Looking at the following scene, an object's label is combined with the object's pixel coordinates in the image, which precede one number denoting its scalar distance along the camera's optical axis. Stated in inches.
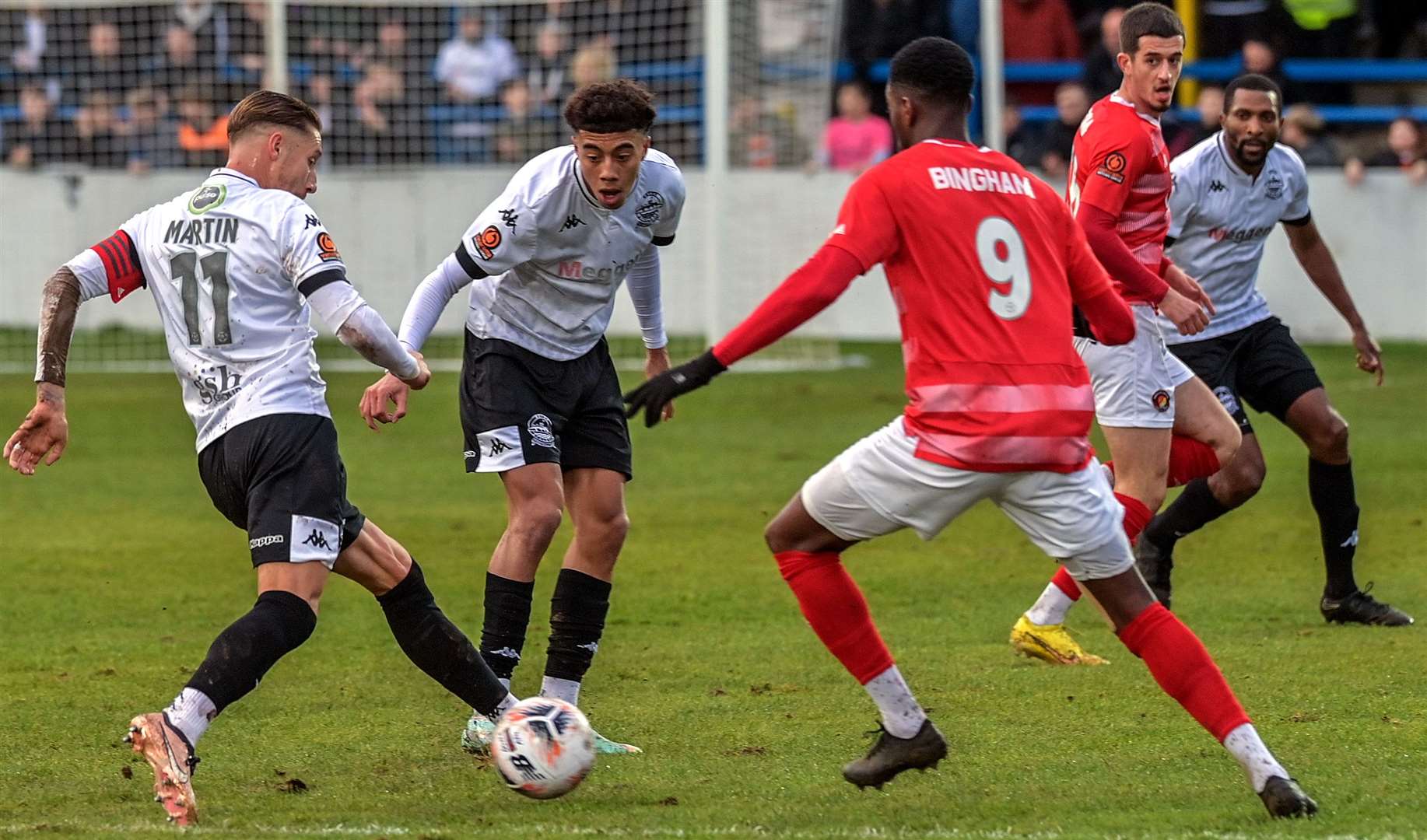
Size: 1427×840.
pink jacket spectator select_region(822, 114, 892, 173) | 1520.7
